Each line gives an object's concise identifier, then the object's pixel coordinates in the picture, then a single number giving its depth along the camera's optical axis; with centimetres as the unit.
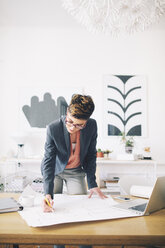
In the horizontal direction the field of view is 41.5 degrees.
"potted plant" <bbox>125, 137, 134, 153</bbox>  315
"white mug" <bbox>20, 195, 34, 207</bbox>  120
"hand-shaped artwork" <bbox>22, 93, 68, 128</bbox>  343
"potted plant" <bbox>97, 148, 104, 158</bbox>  318
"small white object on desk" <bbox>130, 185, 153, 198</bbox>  143
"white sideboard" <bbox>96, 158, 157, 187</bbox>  339
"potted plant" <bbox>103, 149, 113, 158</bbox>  323
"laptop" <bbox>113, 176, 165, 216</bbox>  109
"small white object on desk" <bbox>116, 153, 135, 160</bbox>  305
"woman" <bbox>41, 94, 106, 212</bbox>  134
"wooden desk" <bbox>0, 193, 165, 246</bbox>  85
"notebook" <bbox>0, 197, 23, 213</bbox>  113
